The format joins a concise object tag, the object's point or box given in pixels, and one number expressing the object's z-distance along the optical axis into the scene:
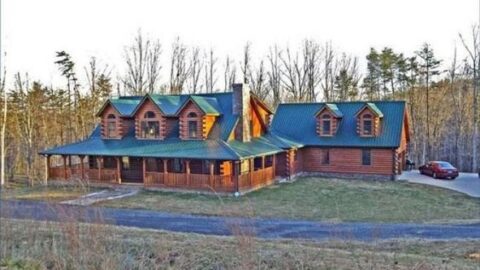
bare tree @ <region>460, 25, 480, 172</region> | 37.33
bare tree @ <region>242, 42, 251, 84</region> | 52.00
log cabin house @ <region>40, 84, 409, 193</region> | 26.25
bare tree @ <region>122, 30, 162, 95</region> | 48.62
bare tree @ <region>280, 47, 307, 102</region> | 50.50
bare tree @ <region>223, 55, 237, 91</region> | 53.81
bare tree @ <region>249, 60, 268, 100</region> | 50.50
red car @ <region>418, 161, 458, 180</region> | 30.36
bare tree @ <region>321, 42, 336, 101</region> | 51.06
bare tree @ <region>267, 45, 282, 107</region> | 51.26
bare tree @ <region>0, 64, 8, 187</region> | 30.95
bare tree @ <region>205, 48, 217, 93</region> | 53.02
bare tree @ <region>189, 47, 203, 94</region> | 52.44
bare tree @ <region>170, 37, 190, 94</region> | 50.50
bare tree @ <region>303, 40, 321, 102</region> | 50.25
